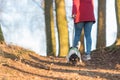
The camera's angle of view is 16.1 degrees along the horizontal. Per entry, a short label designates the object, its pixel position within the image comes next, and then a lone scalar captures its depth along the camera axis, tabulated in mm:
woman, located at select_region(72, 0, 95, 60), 10375
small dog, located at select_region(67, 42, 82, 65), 9953
